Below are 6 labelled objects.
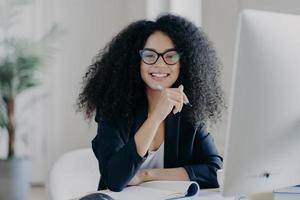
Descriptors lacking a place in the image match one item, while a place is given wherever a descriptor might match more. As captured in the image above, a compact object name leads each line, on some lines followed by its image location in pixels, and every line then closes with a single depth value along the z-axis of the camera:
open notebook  1.85
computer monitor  1.54
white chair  2.60
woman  2.05
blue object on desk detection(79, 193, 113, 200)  1.74
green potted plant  3.43
